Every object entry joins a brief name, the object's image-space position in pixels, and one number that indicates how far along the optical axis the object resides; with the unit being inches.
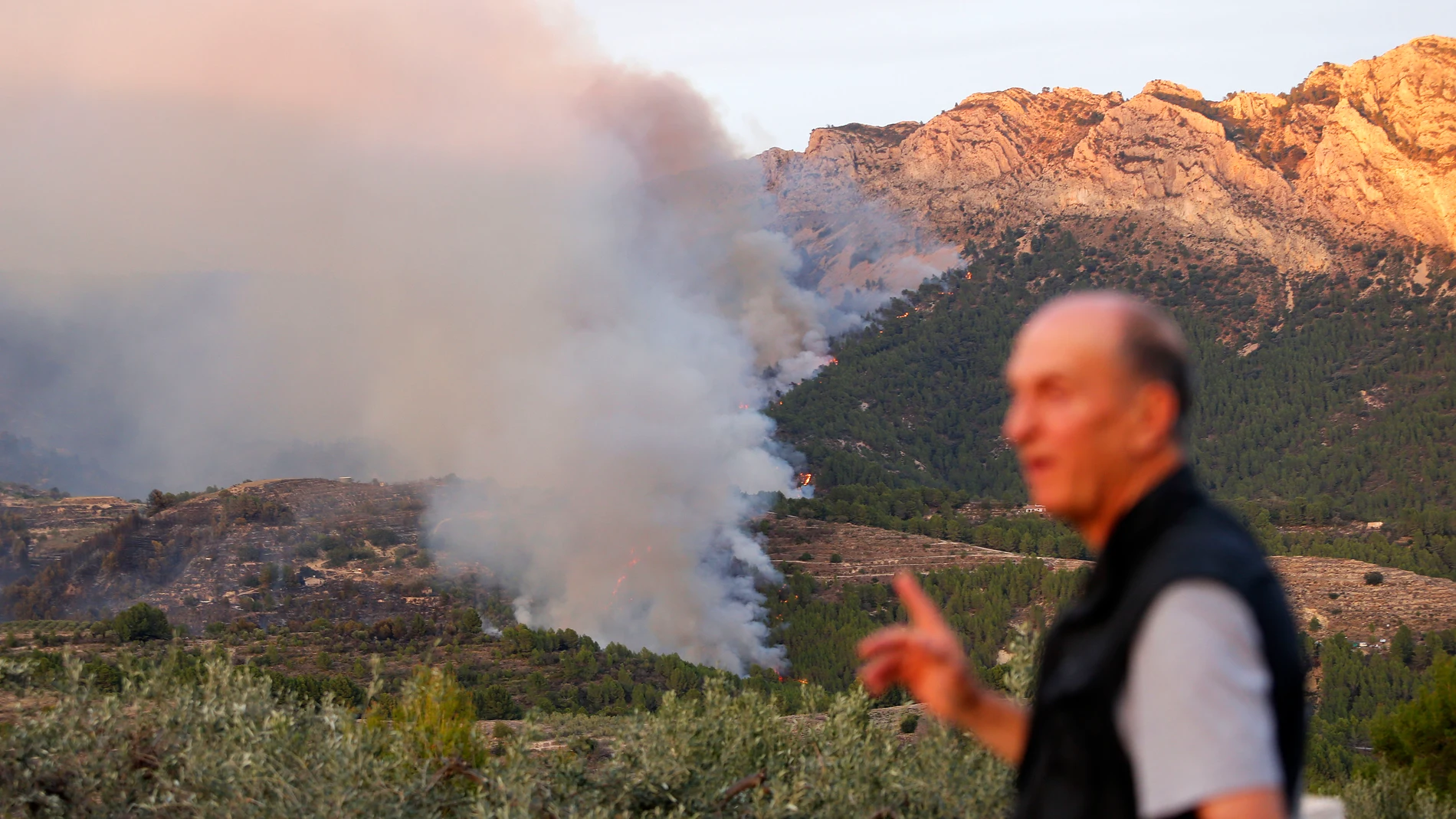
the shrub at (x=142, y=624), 2062.0
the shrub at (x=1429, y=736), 883.4
